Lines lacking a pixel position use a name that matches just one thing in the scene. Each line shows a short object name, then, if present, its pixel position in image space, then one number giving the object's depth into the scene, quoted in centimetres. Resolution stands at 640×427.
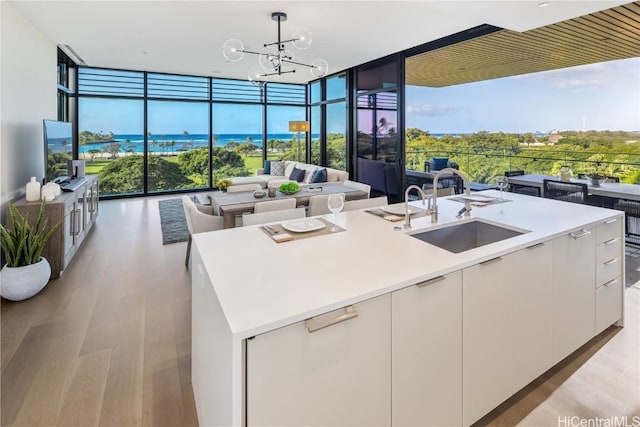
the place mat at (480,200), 266
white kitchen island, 105
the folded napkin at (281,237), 180
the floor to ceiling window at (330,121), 813
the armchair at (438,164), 840
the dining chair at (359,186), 458
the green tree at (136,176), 788
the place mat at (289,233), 182
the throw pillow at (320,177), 671
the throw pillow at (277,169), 835
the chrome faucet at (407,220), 204
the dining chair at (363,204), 279
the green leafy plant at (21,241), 297
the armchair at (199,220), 348
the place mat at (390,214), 226
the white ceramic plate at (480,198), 275
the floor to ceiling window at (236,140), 894
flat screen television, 411
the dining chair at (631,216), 416
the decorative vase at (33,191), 356
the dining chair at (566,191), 407
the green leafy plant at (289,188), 434
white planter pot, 289
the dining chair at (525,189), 505
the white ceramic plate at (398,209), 237
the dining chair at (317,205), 398
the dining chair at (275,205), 329
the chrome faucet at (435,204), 210
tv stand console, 348
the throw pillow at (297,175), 749
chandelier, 368
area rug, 493
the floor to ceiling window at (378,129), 639
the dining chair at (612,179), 484
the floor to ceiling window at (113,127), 751
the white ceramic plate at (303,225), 196
